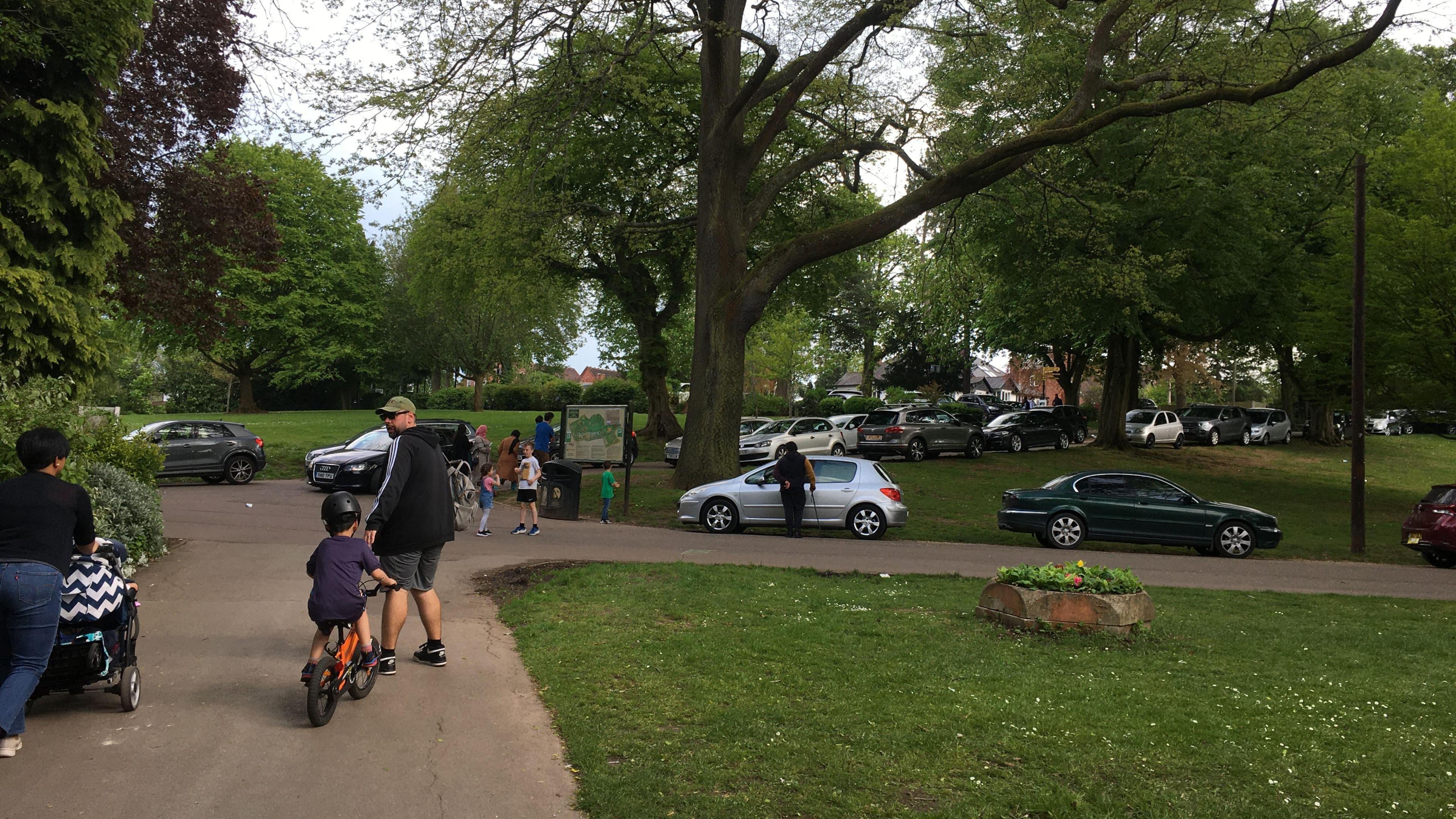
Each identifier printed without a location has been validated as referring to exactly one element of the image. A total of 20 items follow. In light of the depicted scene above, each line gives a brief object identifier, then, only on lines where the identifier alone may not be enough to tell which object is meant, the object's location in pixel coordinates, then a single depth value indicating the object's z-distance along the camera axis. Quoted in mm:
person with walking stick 17469
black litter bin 19547
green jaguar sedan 17969
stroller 5613
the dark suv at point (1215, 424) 44688
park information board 21312
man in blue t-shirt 24844
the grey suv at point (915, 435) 32938
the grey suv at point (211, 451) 23172
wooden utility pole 19094
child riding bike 6082
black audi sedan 21891
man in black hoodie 6875
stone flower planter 8625
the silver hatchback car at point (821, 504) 18344
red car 17344
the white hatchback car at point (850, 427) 34281
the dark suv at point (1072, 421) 39094
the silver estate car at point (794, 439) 31594
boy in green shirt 18828
